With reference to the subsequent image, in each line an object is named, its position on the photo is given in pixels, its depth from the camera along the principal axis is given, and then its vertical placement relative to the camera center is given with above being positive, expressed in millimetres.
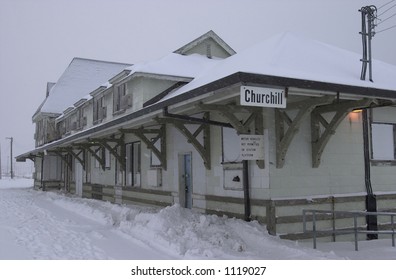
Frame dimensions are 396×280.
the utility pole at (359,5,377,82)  10398 +3368
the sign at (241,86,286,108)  6973 +1121
